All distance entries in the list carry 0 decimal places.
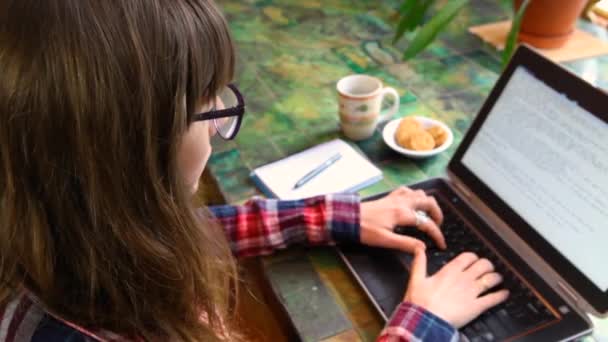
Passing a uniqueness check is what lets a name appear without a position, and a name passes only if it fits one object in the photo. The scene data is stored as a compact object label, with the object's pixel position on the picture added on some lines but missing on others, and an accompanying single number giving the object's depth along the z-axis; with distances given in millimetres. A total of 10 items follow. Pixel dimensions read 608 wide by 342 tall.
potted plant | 993
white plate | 902
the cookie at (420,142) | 914
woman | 412
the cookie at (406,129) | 927
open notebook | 866
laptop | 622
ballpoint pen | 877
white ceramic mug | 930
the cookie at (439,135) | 924
